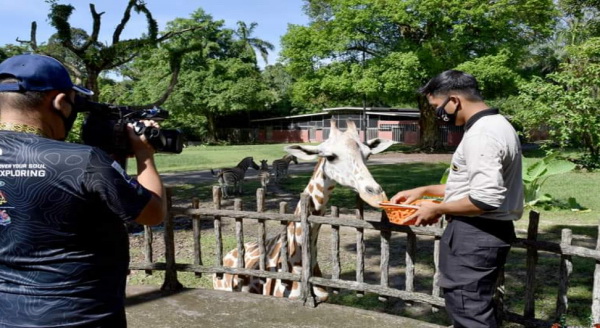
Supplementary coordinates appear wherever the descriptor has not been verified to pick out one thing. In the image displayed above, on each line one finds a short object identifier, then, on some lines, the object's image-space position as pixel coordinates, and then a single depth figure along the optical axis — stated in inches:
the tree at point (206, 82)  1707.7
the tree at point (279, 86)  2043.6
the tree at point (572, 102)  615.2
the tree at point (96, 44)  445.1
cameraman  77.2
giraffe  167.3
